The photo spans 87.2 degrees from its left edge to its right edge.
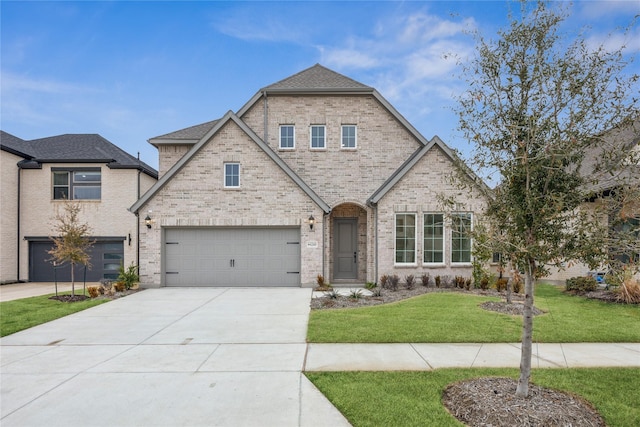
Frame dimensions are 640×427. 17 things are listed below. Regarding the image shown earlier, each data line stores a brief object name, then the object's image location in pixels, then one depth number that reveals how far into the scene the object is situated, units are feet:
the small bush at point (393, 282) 42.17
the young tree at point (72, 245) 37.09
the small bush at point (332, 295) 35.91
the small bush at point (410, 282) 42.27
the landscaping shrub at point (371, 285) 43.80
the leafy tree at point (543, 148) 12.10
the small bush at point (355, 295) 35.93
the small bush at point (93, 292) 38.50
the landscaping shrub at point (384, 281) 42.73
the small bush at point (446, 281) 42.97
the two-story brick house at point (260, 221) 44.11
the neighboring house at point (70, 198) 53.78
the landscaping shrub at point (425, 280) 43.05
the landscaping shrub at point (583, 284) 38.11
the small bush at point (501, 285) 39.56
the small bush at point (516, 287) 33.10
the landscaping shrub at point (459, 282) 42.29
